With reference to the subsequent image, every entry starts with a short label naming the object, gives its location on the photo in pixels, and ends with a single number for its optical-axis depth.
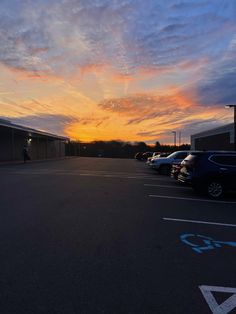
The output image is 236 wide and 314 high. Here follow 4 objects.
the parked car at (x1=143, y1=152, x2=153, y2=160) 37.47
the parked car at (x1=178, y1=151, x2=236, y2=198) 8.28
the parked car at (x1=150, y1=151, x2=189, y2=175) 15.30
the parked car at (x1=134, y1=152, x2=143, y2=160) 40.56
